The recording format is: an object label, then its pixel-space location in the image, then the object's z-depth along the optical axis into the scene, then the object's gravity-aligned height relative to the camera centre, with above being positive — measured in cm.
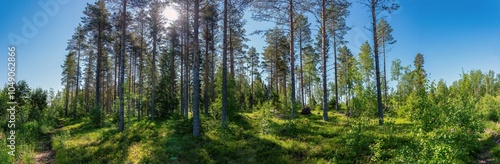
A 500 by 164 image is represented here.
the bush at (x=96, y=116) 2075 -180
